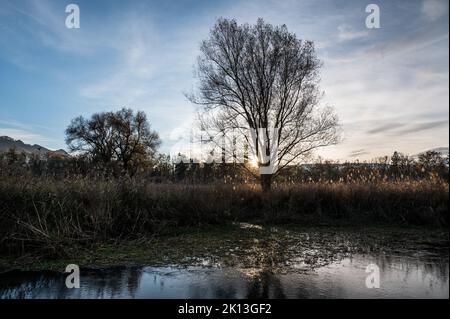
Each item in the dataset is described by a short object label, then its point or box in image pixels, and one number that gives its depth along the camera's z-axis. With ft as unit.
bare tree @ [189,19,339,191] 55.21
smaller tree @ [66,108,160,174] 167.35
